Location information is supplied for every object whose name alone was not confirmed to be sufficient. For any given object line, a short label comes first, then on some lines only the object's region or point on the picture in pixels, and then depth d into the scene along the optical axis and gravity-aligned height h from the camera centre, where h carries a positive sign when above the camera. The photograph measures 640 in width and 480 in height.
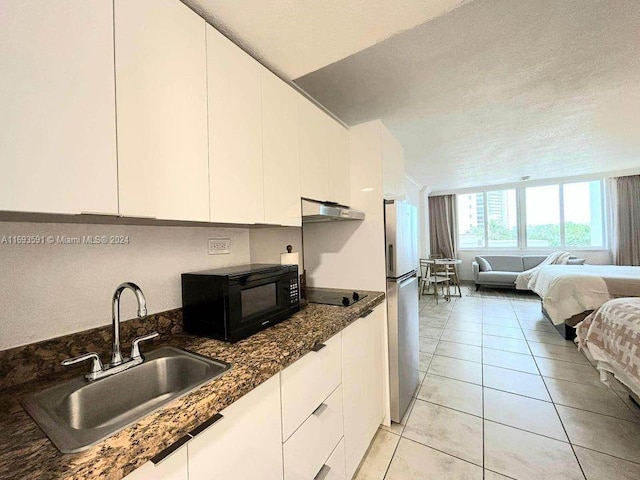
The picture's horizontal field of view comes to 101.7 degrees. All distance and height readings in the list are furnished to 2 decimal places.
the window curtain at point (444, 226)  6.80 +0.31
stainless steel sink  0.58 -0.44
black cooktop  1.56 -0.37
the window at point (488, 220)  6.39 +0.43
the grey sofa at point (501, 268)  5.54 -0.71
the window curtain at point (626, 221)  5.21 +0.24
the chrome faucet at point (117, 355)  0.83 -0.37
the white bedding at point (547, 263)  4.97 -0.57
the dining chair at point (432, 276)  5.16 -0.79
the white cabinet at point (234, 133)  1.00 +0.46
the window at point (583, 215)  5.68 +0.42
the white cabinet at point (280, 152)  1.23 +0.45
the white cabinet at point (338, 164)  1.71 +0.53
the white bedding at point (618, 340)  1.51 -0.70
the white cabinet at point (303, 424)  0.67 -0.64
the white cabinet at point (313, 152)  1.47 +0.53
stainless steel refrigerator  1.77 -0.45
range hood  1.43 +0.17
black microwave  1.05 -0.25
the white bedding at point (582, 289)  2.86 -0.63
